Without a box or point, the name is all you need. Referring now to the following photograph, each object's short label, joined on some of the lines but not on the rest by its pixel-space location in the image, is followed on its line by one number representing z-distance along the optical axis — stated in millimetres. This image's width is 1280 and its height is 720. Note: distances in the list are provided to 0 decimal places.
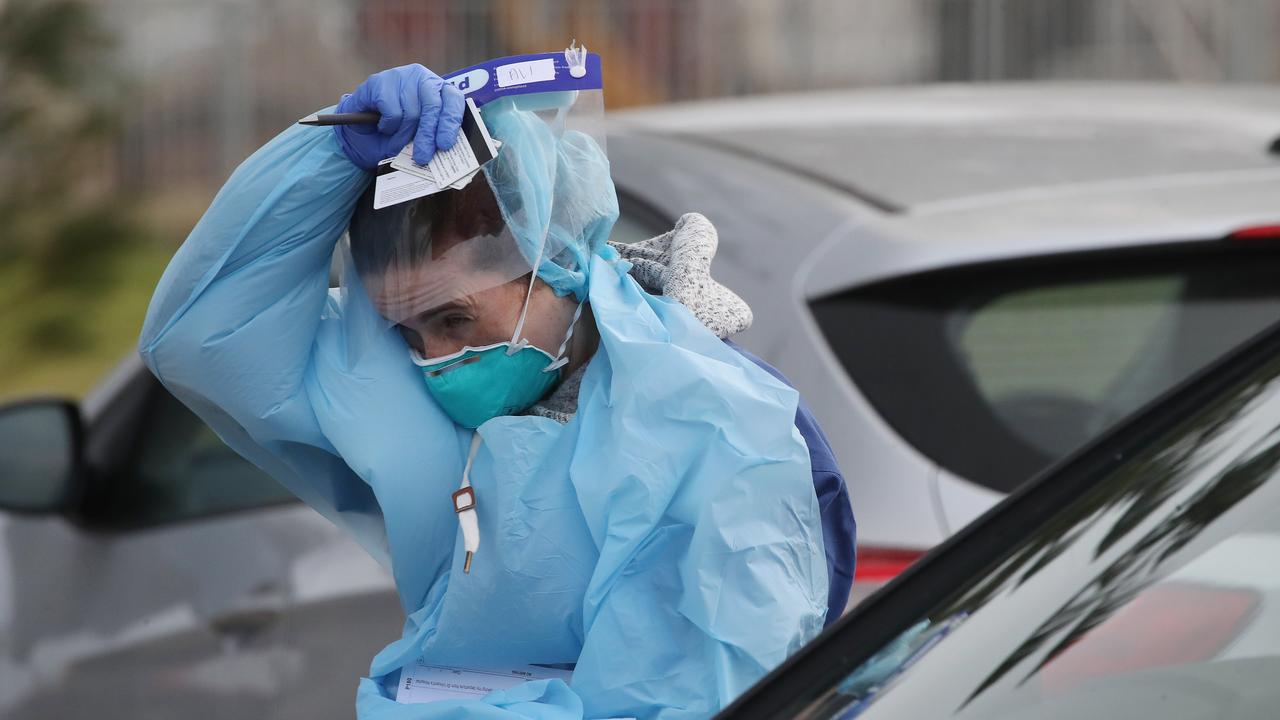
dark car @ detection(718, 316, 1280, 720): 8592
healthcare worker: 8746
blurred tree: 22524
